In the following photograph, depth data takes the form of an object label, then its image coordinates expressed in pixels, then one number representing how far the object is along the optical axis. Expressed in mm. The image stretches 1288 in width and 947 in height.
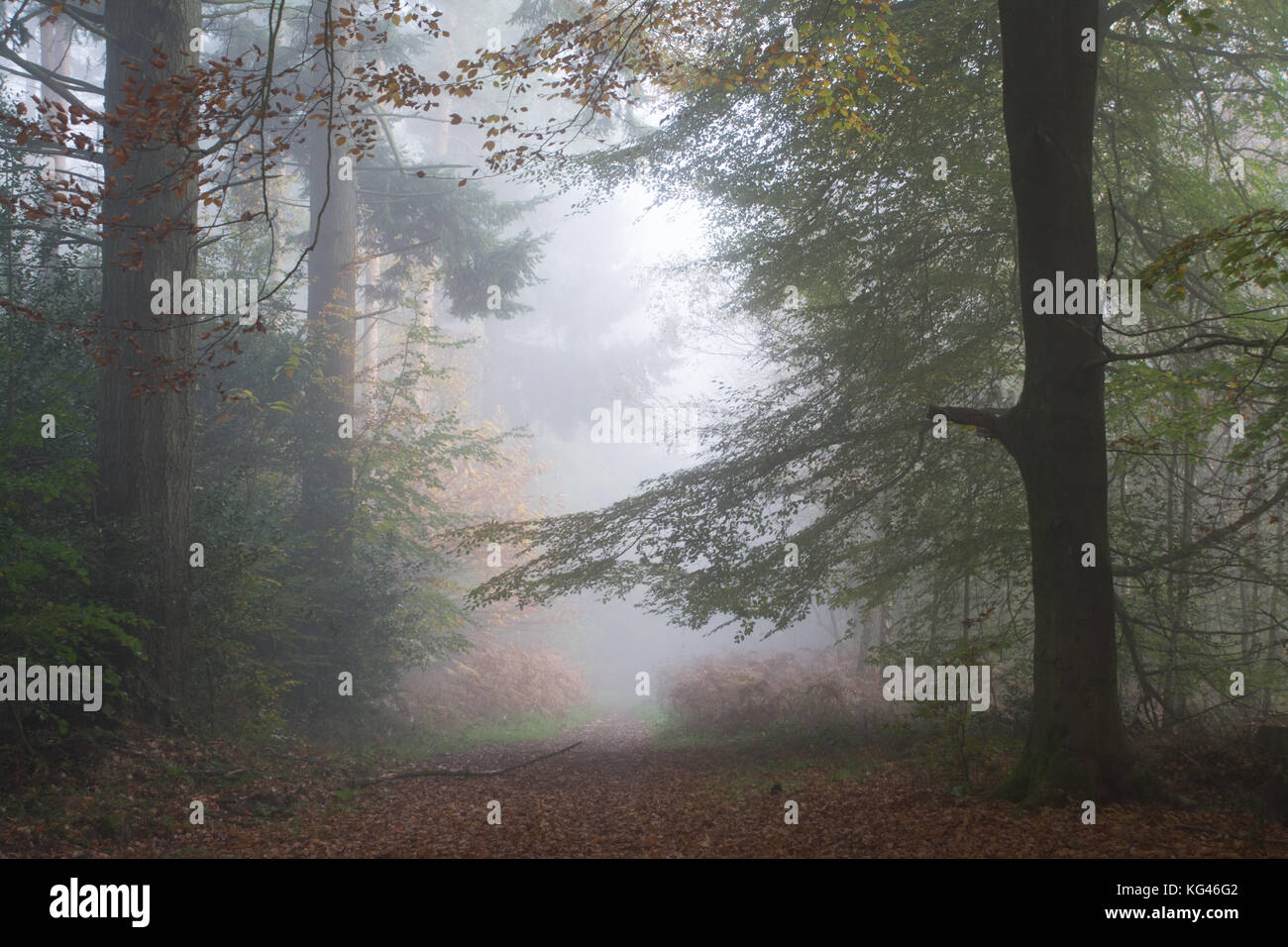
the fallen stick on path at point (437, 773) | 9141
